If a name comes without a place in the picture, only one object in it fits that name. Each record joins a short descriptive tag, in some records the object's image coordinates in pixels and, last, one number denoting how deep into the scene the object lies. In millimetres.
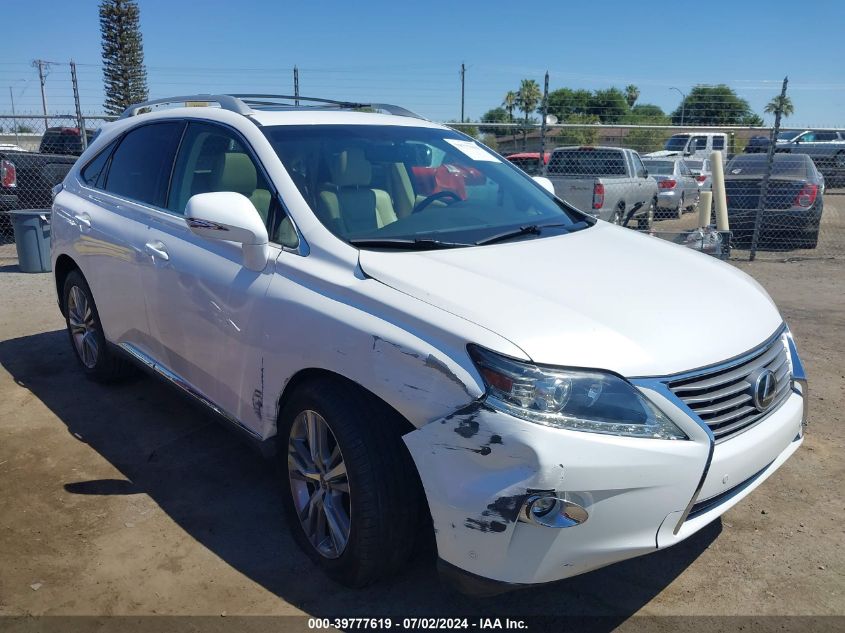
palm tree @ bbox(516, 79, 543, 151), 70081
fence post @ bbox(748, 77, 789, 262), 10008
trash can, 8766
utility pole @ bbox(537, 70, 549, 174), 10586
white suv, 2219
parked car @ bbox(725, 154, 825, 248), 11312
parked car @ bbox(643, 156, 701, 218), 15875
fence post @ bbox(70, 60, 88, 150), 11272
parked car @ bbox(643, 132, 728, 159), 25766
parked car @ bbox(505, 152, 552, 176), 17362
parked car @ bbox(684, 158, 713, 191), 19000
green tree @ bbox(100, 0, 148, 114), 35906
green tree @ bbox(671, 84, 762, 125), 40000
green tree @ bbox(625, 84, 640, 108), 82500
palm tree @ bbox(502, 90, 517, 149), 72600
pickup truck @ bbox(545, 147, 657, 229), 12023
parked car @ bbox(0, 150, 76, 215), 10172
